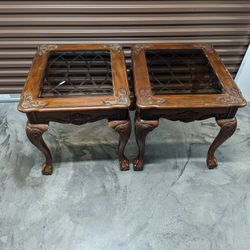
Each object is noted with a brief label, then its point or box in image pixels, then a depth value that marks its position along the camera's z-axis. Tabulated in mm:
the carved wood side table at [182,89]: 1155
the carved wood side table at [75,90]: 1120
